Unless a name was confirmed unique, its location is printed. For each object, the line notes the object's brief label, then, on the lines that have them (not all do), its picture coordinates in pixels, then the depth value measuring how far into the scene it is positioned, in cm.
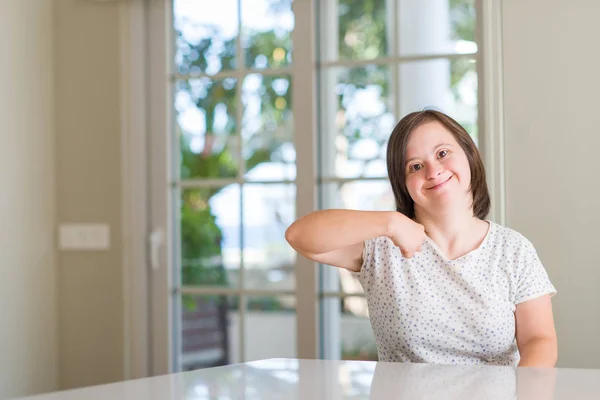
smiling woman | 269
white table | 189
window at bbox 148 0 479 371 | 377
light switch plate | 413
